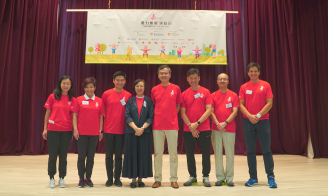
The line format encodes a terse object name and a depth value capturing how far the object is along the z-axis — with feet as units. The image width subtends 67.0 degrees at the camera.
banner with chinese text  18.42
